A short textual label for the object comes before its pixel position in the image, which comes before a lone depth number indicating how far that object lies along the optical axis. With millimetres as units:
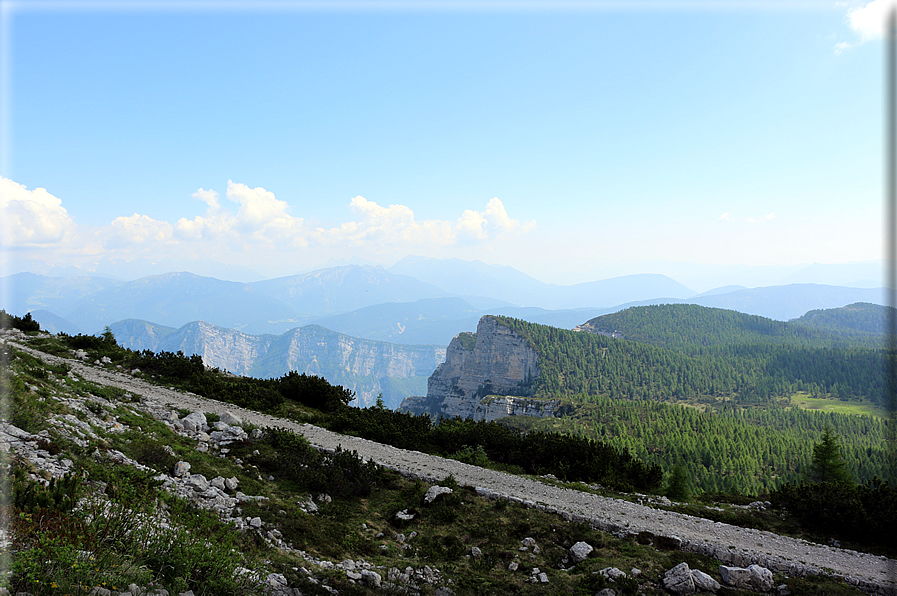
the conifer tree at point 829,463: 26281
